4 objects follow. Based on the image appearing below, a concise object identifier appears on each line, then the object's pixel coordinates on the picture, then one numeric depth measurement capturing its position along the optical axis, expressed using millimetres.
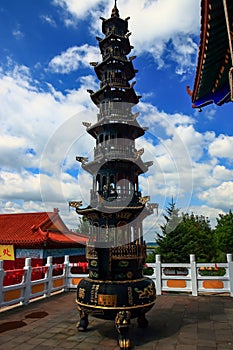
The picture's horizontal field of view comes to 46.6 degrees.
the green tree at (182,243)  22406
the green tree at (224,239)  25109
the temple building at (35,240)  14875
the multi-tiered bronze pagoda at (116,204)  6297
